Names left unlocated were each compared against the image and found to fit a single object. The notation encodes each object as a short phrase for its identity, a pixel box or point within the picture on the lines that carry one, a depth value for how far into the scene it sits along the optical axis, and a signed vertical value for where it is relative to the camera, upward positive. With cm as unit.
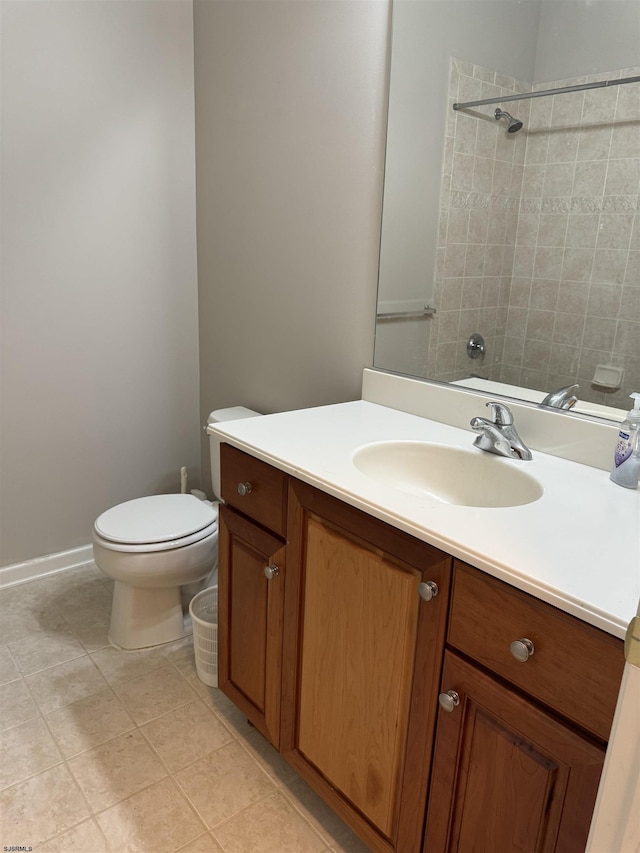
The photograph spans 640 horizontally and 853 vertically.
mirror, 144 +6
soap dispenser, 129 -41
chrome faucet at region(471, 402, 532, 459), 148 -45
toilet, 199 -100
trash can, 192 -120
